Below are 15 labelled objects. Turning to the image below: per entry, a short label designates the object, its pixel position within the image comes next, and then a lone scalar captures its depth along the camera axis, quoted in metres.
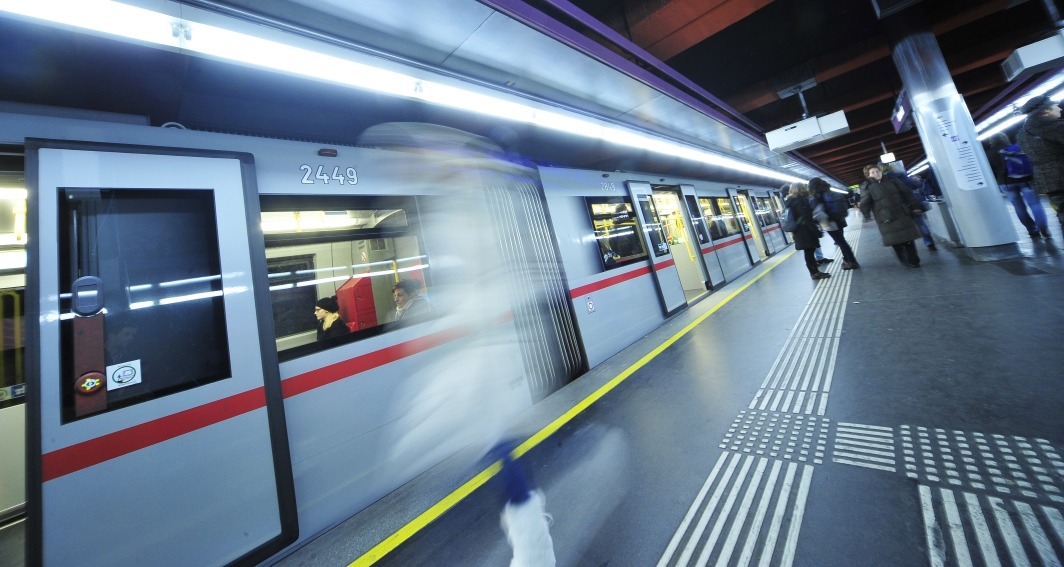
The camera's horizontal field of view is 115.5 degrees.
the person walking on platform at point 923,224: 5.51
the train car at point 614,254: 4.06
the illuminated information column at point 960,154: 4.02
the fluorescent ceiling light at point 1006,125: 10.14
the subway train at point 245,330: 1.45
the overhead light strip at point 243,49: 1.36
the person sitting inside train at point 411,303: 2.50
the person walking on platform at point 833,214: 5.20
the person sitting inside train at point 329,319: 2.21
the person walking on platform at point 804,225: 5.27
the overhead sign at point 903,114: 5.19
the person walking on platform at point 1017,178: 4.32
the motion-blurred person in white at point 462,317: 2.37
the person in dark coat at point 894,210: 4.34
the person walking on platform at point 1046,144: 3.34
